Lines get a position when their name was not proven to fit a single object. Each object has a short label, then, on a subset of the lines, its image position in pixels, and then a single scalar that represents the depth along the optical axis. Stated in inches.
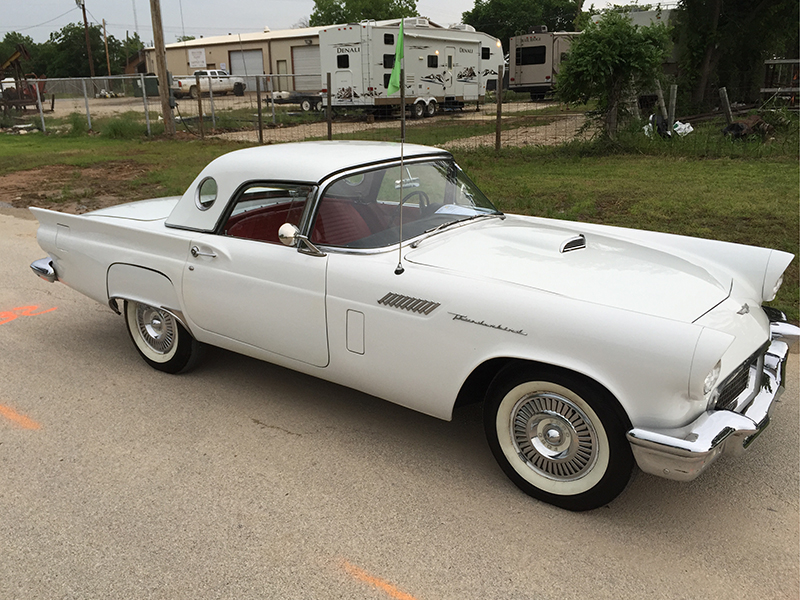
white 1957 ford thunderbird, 105.0
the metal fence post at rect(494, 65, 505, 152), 514.4
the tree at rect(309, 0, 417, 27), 2155.5
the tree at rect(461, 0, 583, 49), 2930.6
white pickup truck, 1282.0
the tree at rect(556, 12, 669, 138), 471.8
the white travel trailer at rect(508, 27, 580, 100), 1146.7
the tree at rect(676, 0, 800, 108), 668.1
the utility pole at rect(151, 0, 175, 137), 747.4
